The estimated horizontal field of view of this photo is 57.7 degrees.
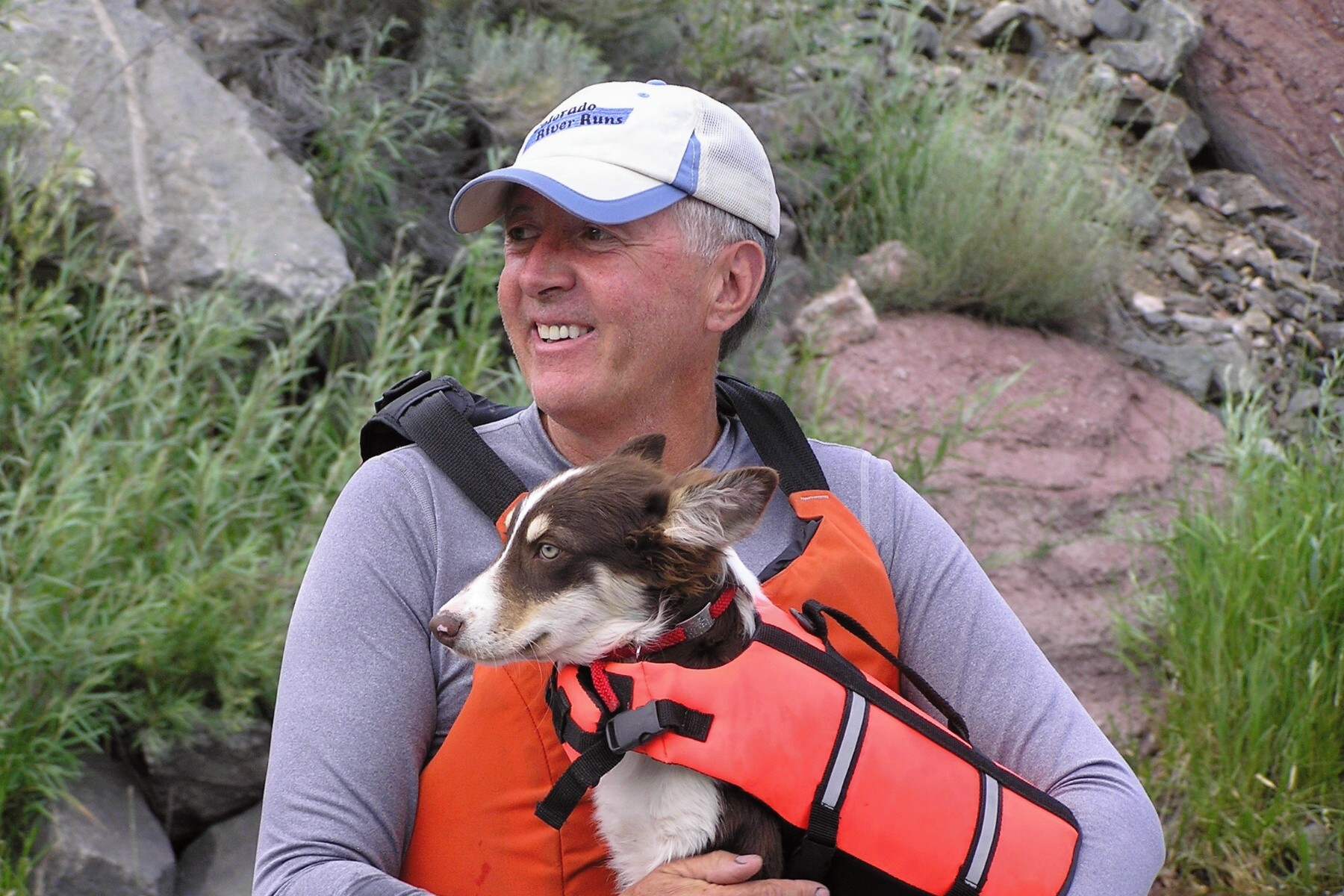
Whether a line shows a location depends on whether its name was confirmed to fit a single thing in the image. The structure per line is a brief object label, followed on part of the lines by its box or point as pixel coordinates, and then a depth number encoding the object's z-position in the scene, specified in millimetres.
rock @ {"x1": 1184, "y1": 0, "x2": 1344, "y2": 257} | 7137
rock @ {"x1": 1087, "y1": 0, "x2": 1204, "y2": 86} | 7848
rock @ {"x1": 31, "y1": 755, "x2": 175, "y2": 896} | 3512
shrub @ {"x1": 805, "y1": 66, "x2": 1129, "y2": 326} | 6262
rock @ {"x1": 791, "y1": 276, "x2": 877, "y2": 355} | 5840
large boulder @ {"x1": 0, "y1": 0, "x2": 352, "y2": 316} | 4785
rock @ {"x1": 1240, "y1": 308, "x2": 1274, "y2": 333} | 6715
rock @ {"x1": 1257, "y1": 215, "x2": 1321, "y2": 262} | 7184
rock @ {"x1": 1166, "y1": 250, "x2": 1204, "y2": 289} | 7098
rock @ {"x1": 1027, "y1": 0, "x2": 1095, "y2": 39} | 8367
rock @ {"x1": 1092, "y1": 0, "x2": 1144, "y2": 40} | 8227
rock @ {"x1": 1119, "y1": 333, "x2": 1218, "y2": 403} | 6312
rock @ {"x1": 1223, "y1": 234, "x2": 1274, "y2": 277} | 7070
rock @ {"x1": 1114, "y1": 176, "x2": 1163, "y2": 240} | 7125
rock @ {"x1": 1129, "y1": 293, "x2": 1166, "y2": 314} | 6832
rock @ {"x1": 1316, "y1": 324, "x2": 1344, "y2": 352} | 6078
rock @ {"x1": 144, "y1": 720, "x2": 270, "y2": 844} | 3781
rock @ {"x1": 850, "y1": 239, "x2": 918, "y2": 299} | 6273
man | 2074
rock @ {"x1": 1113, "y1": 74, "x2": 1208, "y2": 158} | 7828
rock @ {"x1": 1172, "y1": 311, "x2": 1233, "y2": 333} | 6641
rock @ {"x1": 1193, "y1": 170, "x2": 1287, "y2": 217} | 7523
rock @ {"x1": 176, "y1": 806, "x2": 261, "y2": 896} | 3846
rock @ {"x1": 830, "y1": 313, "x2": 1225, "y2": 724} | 5062
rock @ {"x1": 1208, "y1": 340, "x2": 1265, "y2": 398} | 6039
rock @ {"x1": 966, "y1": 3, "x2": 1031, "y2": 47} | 8281
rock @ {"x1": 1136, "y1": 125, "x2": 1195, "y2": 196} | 7656
